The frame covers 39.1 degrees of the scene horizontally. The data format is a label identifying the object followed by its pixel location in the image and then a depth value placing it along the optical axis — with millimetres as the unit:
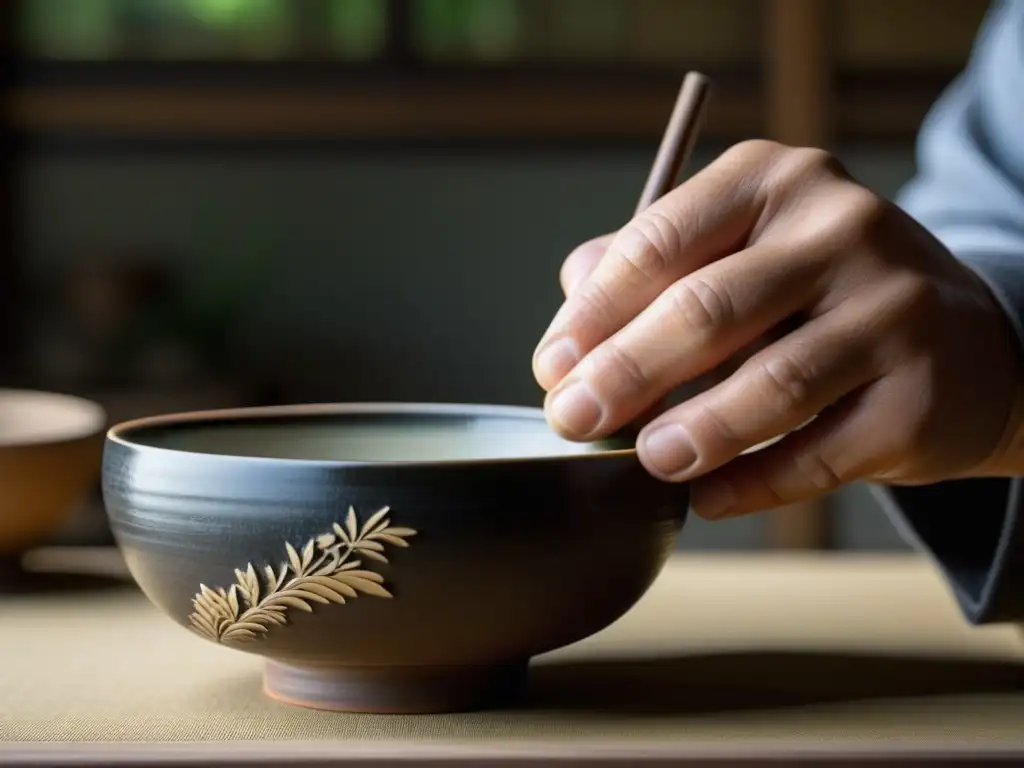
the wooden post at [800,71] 2361
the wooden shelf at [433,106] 2543
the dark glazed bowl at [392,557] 512
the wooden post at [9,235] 2605
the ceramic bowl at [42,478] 825
